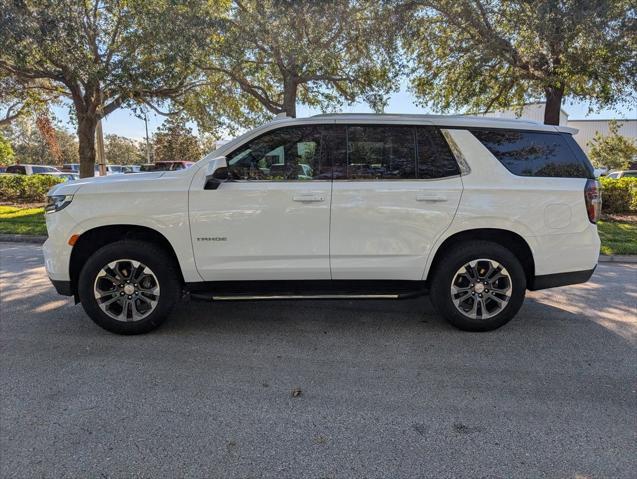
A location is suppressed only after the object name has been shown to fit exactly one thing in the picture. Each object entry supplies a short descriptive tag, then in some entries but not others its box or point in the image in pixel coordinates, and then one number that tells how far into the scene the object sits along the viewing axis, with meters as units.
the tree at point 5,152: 35.25
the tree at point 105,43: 9.89
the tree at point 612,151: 29.62
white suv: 3.84
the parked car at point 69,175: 21.32
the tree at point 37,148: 58.12
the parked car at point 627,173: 22.00
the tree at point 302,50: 10.73
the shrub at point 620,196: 12.65
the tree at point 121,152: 72.99
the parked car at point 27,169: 25.83
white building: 53.03
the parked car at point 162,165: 21.19
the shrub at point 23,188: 15.65
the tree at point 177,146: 43.81
